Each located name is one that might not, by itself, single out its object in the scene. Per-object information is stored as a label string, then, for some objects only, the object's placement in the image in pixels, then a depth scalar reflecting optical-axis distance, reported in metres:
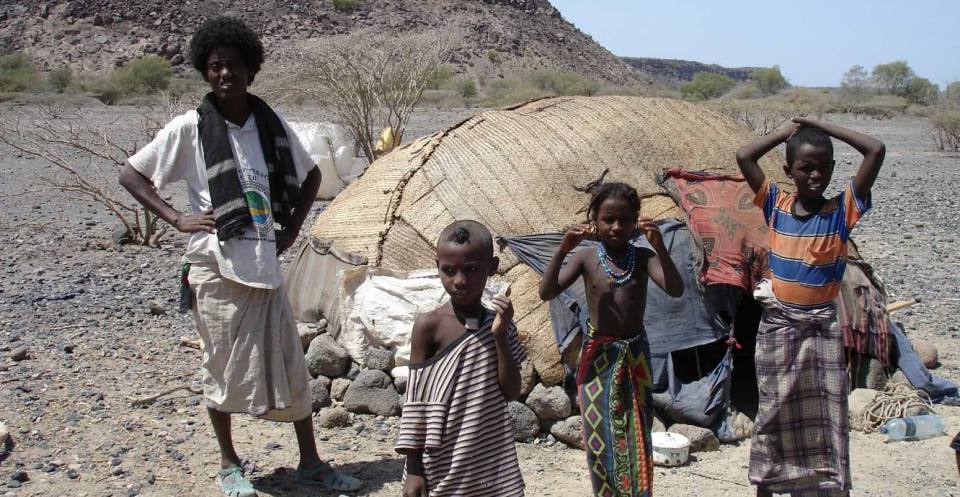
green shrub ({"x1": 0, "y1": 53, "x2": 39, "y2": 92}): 33.16
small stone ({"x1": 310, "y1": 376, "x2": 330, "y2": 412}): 5.02
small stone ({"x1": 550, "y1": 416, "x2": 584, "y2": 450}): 4.57
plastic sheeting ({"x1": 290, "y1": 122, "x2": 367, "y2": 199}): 12.31
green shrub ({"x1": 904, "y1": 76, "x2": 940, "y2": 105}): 37.59
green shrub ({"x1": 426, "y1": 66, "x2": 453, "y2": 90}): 32.35
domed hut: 5.01
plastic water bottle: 4.63
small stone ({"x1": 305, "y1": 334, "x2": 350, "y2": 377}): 5.23
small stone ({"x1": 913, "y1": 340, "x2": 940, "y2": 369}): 5.71
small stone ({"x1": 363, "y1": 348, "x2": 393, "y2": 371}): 5.12
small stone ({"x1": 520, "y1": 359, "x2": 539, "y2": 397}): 4.78
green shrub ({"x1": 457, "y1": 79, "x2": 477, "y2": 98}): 36.28
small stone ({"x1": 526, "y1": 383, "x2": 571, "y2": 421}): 4.64
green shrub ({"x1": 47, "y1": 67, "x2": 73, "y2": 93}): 33.72
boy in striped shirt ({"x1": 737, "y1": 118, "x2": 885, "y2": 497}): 3.26
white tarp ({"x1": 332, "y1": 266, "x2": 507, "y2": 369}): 5.06
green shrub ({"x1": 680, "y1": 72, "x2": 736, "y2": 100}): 47.47
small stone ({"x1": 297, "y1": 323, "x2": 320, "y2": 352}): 5.51
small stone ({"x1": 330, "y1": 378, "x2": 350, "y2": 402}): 5.13
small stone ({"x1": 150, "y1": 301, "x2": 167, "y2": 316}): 6.78
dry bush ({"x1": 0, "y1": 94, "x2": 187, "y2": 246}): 9.49
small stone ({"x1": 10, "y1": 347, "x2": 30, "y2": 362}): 5.57
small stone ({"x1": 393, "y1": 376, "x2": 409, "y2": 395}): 5.01
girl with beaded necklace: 3.17
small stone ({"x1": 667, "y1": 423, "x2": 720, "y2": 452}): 4.50
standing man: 3.62
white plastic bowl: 4.34
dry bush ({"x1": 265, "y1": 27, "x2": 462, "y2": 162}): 12.12
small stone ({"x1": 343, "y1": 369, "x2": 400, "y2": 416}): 4.96
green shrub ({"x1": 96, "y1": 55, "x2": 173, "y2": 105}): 30.73
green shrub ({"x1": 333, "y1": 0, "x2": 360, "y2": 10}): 46.09
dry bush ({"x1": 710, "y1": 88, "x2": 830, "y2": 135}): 21.64
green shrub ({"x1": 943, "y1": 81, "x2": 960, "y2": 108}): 29.25
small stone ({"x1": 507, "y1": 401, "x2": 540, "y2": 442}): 4.62
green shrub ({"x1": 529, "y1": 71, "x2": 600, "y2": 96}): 38.72
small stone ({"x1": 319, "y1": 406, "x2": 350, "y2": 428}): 4.80
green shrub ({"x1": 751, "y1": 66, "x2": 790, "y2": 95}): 56.90
